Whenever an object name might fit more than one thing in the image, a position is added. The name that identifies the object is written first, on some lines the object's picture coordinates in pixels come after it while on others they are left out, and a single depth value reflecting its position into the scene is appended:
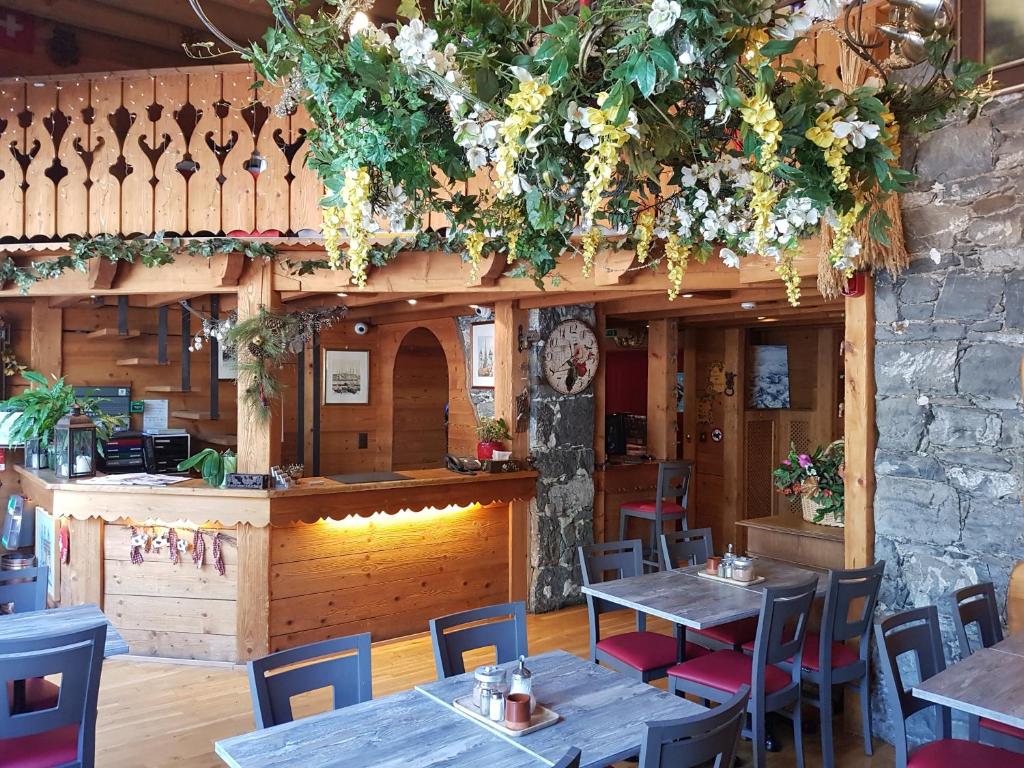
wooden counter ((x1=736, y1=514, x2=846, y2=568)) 4.64
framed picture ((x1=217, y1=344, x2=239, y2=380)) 7.67
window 3.52
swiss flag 6.44
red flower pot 6.17
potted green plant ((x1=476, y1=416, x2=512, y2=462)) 6.17
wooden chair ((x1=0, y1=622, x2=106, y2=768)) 2.52
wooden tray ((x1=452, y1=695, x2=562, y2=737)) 2.35
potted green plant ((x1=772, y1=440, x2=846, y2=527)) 4.79
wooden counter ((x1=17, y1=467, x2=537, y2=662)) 4.99
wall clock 6.40
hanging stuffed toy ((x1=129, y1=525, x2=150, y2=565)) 5.06
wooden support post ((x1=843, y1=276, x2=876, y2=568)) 3.96
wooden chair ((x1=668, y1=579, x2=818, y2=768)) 3.33
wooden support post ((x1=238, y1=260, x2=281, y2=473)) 5.17
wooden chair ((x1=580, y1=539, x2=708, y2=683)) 3.81
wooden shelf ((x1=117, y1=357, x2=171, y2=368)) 7.04
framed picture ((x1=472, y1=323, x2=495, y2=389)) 6.82
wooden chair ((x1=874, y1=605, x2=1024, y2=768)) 2.68
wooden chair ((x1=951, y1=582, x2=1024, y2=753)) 2.94
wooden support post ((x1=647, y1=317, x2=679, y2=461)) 7.67
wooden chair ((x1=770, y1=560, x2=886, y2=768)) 3.55
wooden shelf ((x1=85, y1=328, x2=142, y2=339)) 6.88
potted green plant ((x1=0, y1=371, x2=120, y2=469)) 5.57
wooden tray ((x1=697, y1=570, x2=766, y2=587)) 4.04
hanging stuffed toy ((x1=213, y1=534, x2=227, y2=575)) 5.01
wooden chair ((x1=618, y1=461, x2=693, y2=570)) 6.75
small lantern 5.30
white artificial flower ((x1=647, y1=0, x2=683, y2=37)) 1.30
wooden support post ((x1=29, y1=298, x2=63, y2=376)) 6.84
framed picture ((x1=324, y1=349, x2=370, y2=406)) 8.21
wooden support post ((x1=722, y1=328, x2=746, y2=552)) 8.33
